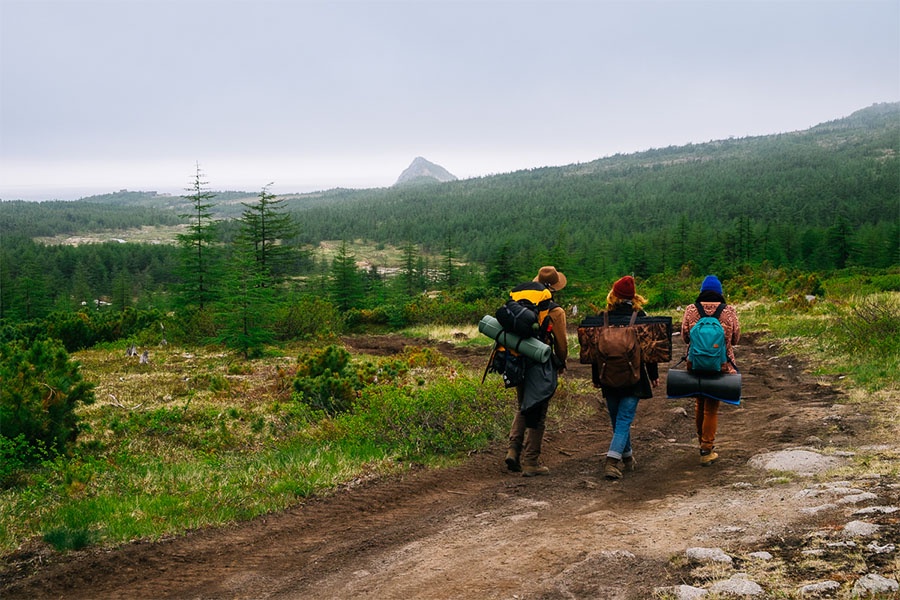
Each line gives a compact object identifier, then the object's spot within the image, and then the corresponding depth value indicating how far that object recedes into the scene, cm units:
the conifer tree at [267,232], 2556
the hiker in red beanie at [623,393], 561
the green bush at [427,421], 683
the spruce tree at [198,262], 2277
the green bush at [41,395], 643
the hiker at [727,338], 571
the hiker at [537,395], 565
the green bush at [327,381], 927
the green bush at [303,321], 2050
